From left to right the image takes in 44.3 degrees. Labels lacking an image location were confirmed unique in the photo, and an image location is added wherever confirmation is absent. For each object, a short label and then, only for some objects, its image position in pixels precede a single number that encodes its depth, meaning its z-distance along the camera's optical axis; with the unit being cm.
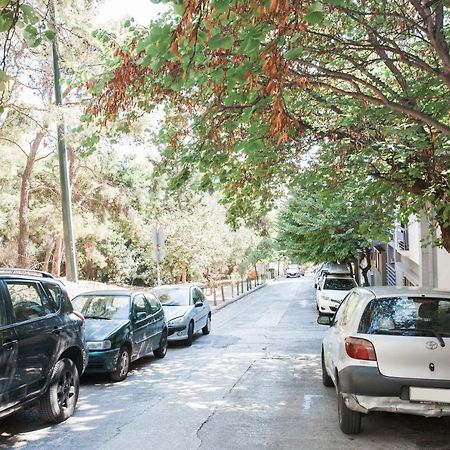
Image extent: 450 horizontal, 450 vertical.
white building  1685
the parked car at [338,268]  3050
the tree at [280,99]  445
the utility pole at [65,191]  1230
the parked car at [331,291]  2061
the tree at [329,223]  1109
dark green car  897
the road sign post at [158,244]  1680
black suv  570
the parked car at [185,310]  1333
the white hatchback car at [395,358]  550
